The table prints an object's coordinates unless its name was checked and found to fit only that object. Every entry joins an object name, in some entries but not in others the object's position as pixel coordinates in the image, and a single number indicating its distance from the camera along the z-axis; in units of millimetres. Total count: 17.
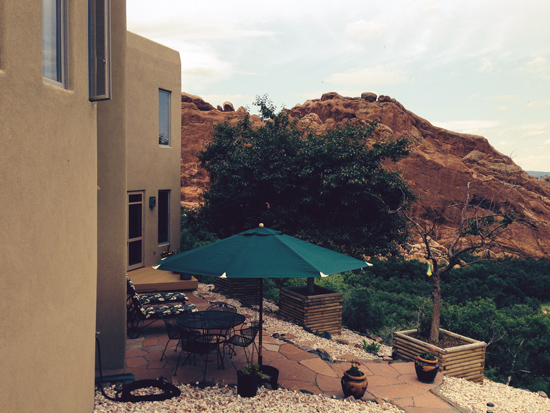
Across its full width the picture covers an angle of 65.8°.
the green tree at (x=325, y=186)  13516
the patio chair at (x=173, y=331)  6403
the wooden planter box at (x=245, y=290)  10836
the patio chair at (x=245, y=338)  6305
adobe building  3092
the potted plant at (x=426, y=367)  6559
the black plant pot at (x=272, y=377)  5852
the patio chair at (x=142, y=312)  7582
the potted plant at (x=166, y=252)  13016
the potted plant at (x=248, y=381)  5477
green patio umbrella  5348
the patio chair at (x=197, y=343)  6102
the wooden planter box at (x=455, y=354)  7234
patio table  6284
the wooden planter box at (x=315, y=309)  9203
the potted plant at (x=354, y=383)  5641
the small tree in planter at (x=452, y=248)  7613
